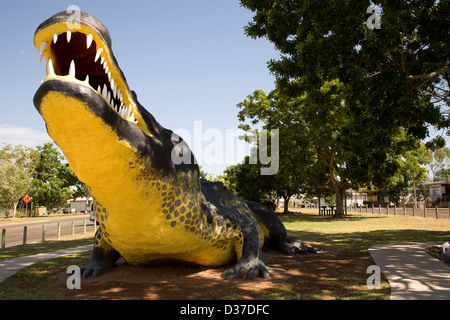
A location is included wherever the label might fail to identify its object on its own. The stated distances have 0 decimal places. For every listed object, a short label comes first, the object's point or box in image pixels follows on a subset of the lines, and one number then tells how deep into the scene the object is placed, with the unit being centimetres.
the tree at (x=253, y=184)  3174
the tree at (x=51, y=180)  4378
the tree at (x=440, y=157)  5741
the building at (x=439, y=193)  3561
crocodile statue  266
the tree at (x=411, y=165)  2301
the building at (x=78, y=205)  6600
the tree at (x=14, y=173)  3456
